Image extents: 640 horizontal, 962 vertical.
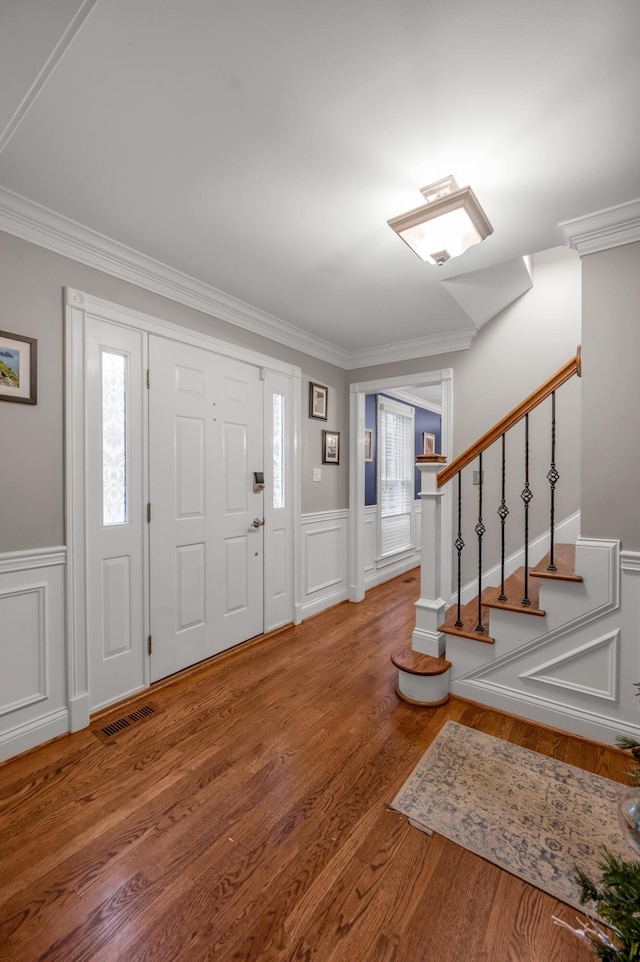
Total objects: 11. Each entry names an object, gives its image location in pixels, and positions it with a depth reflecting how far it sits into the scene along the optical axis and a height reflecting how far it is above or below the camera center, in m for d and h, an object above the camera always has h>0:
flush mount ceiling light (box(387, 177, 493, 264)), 1.58 +1.05
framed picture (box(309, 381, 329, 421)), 3.69 +0.72
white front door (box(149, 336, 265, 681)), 2.48 -0.19
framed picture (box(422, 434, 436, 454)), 6.15 +0.58
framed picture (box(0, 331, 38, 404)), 1.84 +0.51
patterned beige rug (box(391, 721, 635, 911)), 1.38 -1.30
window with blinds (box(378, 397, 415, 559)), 4.85 +0.02
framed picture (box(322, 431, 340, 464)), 3.85 +0.30
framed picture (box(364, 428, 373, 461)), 4.58 +0.38
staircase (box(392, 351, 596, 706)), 2.12 -0.76
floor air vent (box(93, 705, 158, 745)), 2.04 -1.30
